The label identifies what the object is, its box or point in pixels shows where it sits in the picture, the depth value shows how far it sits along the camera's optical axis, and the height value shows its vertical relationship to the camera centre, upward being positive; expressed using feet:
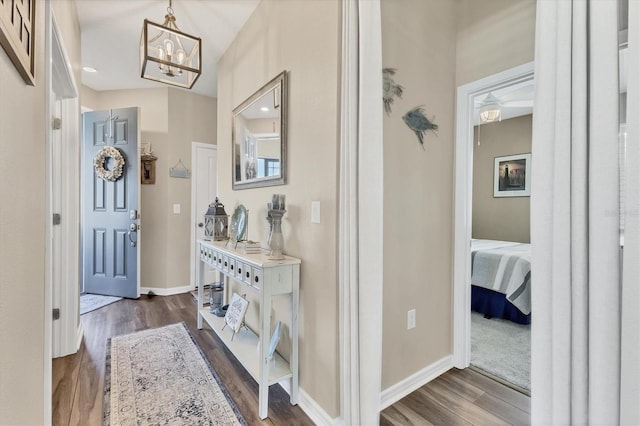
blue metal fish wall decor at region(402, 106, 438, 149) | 6.26 +1.96
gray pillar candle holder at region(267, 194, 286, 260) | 5.90 -0.49
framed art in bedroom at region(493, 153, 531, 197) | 15.64 +1.99
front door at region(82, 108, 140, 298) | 11.94 -0.02
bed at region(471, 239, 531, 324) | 9.19 -2.39
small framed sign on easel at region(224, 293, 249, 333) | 7.09 -2.60
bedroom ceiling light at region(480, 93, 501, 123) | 11.53 +3.99
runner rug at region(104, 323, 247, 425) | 5.41 -3.80
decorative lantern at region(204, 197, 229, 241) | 8.63 -0.35
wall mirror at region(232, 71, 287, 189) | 6.62 +1.91
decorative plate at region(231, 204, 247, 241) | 7.70 -0.35
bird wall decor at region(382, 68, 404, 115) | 5.76 +2.46
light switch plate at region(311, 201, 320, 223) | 5.52 -0.02
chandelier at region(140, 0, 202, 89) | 5.74 +3.23
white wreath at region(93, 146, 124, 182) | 11.93 +1.89
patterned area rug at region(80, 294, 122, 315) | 10.96 -3.65
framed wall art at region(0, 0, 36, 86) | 2.58 +1.75
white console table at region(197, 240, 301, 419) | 5.40 -1.82
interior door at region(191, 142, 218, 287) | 13.69 +1.12
